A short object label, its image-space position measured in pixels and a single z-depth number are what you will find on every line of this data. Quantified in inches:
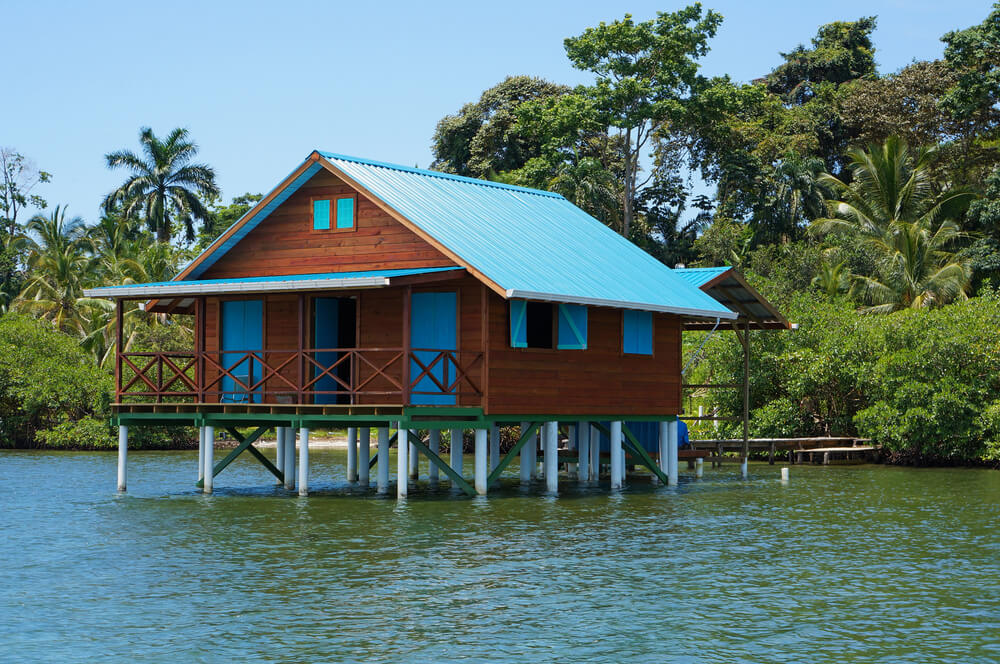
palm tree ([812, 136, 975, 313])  1793.8
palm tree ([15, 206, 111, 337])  2265.0
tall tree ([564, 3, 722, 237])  2191.2
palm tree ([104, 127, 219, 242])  2667.3
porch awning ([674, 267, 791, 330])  1207.6
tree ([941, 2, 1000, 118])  1829.5
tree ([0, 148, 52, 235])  3021.7
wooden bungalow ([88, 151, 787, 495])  971.9
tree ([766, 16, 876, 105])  2741.1
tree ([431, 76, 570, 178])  2504.9
